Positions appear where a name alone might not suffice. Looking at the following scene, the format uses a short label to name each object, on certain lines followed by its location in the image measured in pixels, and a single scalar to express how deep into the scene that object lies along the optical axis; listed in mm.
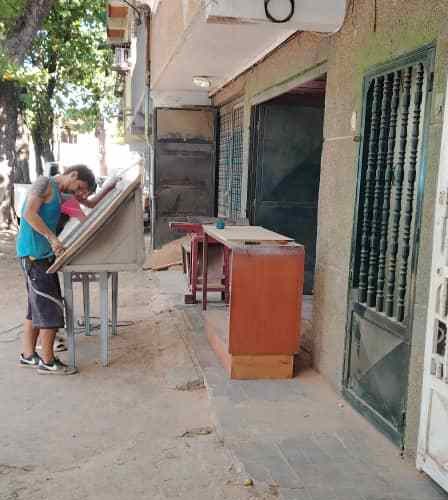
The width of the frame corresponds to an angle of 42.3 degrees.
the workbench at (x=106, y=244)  4676
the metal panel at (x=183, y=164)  9938
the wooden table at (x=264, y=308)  4453
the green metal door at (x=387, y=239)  3365
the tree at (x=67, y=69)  17234
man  4562
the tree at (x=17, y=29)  12438
